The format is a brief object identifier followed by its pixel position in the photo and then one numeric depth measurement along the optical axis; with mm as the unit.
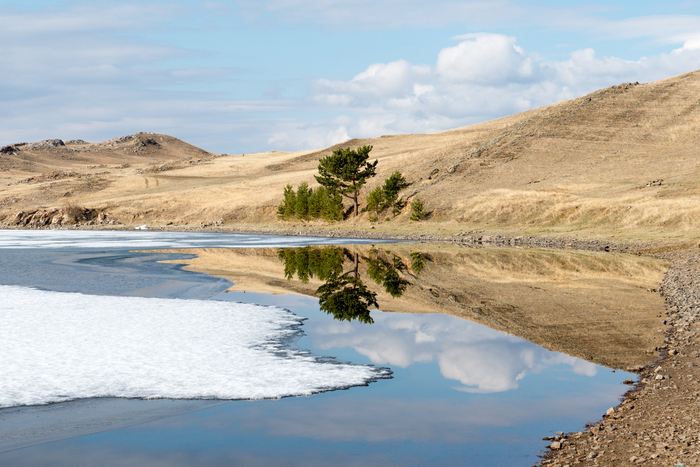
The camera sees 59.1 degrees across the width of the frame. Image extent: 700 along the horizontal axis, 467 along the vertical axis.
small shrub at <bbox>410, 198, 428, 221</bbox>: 76062
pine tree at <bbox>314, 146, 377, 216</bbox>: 81750
